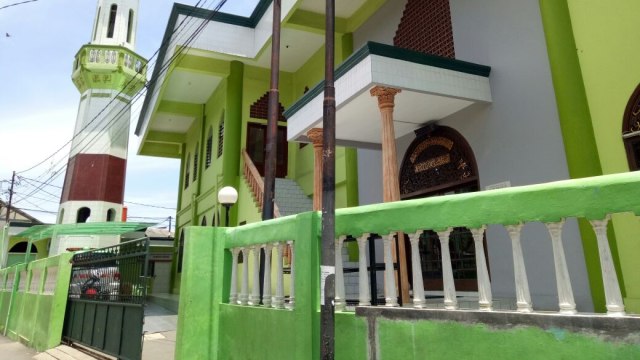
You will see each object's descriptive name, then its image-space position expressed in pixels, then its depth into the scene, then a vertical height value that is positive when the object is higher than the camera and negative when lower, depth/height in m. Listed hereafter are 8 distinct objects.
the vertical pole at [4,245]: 21.36 +2.19
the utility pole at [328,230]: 3.69 +0.48
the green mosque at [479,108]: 5.94 +3.01
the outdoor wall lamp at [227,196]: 6.46 +1.30
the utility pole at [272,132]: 6.81 +2.39
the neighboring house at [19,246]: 28.80 +2.91
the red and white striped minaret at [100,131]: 22.58 +8.22
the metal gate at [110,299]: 6.44 -0.15
